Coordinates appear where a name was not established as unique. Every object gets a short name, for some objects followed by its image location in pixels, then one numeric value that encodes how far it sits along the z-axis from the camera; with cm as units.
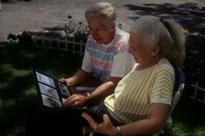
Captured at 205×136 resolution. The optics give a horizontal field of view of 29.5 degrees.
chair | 235
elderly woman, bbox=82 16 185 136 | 230
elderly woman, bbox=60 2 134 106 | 282
